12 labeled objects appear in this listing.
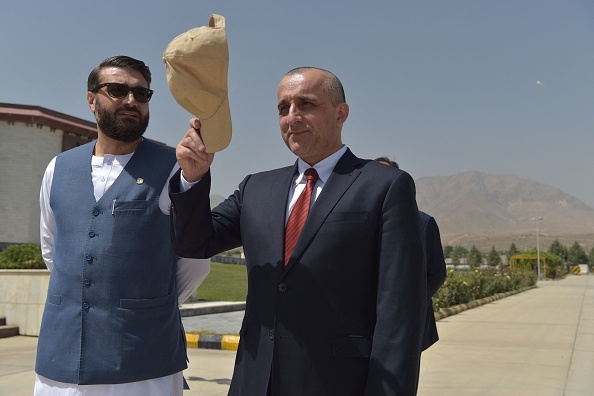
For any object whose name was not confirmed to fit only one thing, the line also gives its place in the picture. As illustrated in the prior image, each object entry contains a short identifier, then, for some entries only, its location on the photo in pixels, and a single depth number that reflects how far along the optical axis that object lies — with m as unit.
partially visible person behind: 4.53
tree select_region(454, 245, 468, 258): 107.61
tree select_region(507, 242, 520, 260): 76.62
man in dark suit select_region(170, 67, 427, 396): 2.15
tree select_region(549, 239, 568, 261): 89.69
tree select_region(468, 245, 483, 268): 72.06
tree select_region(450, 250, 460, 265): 82.36
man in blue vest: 2.45
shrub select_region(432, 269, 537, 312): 17.96
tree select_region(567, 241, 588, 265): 96.94
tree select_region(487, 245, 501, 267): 73.56
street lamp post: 53.45
